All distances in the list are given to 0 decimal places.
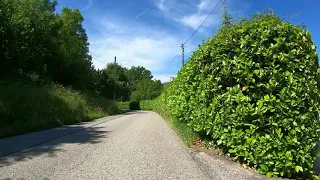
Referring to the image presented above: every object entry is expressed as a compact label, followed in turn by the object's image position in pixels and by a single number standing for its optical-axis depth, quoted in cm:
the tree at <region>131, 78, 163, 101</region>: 7247
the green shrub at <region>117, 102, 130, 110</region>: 6209
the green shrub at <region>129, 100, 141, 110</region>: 6029
